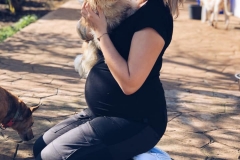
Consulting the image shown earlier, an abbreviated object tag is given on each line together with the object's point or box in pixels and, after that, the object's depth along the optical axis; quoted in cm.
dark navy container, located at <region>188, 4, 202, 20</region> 998
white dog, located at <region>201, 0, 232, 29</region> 911
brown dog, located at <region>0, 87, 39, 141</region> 336
